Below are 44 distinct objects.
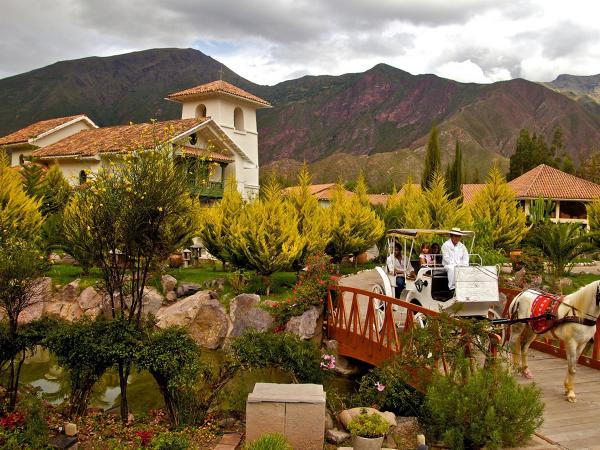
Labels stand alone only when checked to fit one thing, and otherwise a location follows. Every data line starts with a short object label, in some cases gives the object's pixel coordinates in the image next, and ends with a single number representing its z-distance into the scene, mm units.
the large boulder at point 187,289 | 19578
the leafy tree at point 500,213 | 26562
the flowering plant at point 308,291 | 15125
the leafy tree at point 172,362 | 9180
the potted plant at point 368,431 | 7922
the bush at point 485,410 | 7445
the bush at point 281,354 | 10664
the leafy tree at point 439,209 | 27672
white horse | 8945
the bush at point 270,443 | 7285
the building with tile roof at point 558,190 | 44625
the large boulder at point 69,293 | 20359
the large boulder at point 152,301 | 18766
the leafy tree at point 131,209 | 9117
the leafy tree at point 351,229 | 24688
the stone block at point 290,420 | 8258
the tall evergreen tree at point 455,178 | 37688
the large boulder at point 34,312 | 19312
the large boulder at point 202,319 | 17078
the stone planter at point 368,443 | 7910
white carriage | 11117
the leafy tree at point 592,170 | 69000
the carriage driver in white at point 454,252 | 12266
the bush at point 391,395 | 10164
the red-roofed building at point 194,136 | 32406
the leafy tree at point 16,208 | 20422
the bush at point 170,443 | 7934
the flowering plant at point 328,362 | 11672
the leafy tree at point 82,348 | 9281
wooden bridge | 8078
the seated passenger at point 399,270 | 13453
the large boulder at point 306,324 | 14693
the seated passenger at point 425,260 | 12945
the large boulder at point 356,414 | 8820
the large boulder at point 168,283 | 19875
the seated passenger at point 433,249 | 14180
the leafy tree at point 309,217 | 20734
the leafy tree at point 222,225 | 20359
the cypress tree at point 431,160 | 36531
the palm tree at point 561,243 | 20203
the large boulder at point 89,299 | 19661
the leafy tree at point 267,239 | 18828
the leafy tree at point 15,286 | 9406
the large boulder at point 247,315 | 16547
